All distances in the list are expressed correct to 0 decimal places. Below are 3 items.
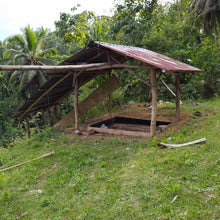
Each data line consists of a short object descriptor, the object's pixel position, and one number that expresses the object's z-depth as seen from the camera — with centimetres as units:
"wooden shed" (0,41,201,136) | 630
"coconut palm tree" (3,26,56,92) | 1731
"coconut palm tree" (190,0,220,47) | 1435
